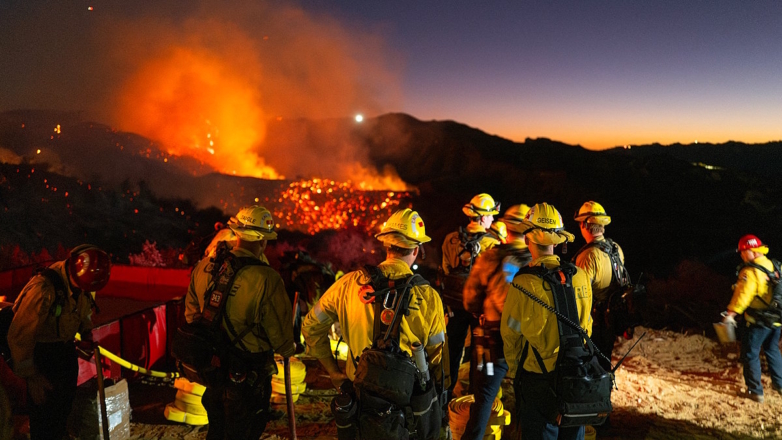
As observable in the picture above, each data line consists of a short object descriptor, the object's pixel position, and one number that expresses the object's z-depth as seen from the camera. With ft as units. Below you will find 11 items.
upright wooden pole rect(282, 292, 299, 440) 12.70
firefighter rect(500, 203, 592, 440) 10.46
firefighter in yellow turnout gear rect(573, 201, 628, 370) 15.65
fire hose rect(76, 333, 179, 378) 16.90
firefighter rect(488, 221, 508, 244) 20.35
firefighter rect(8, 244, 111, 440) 12.12
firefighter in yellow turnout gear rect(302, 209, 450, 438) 9.41
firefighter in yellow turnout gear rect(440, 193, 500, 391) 17.65
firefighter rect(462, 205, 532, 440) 13.64
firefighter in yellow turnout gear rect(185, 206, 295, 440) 11.50
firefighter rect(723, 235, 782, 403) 18.94
